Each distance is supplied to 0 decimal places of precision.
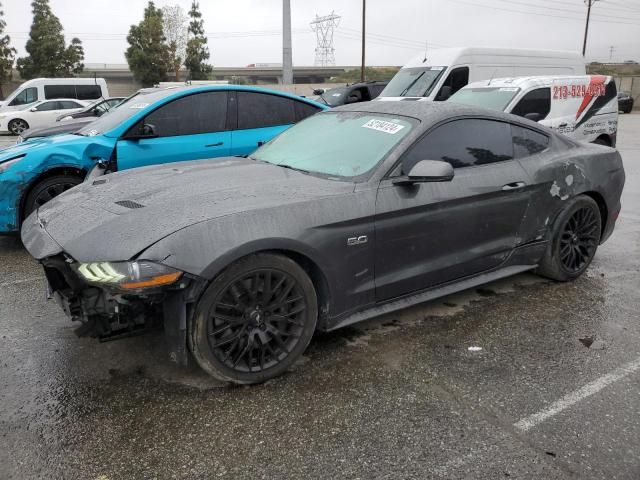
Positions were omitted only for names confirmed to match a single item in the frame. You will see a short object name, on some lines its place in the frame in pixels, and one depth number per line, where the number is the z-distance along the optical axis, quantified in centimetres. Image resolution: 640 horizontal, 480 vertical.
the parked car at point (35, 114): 1939
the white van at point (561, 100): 852
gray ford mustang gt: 263
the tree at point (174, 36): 4791
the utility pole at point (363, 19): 3732
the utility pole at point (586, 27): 5059
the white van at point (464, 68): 1157
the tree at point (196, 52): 4809
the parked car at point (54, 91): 2106
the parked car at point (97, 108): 1492
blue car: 513
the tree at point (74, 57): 4447
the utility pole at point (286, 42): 3397
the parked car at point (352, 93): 1448
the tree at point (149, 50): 4688
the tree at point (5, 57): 3794
